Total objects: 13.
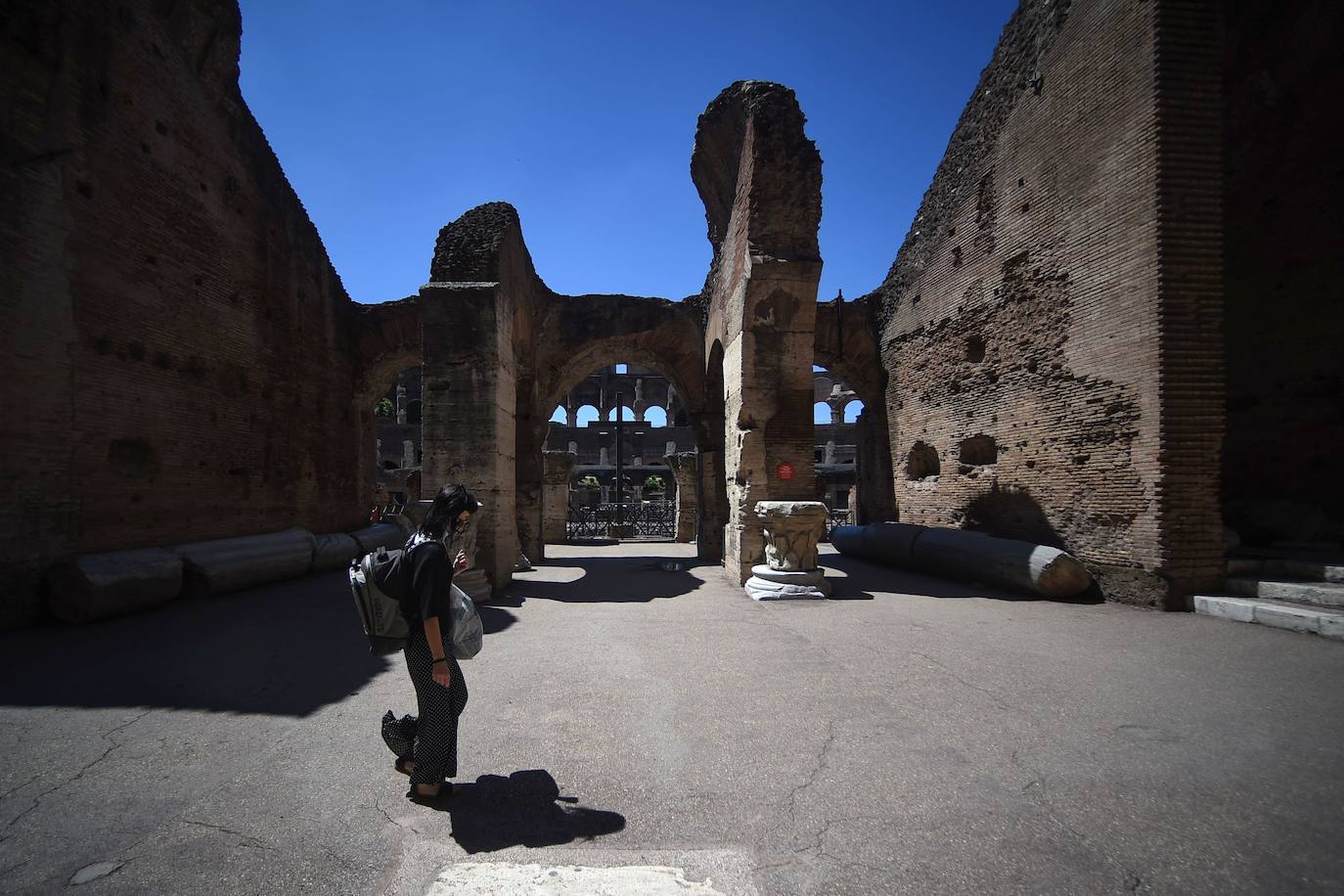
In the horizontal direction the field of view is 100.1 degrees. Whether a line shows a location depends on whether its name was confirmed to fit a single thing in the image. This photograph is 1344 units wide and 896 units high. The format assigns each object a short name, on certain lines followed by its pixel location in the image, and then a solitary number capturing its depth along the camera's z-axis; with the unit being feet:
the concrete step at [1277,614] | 16.48
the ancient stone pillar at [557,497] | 56.08
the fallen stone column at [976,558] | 23.50
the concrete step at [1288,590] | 18.16
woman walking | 8.02
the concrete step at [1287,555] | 22.10
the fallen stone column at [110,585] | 19.62
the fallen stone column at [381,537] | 37.50
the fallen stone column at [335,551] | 32.60
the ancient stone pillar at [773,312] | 28.25
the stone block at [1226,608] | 18.69
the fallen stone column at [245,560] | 24.43
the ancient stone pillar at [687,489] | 58.95
